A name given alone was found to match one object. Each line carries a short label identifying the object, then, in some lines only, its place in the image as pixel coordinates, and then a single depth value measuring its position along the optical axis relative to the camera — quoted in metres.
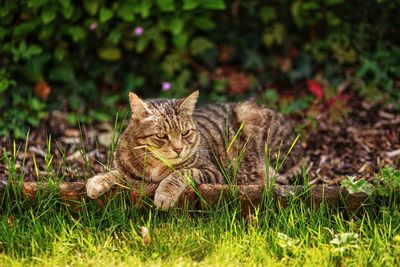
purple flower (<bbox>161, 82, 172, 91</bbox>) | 6.28
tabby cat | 4.14
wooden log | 4.06
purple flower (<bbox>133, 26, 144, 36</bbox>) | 6.21
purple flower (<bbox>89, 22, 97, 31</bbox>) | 6.18
